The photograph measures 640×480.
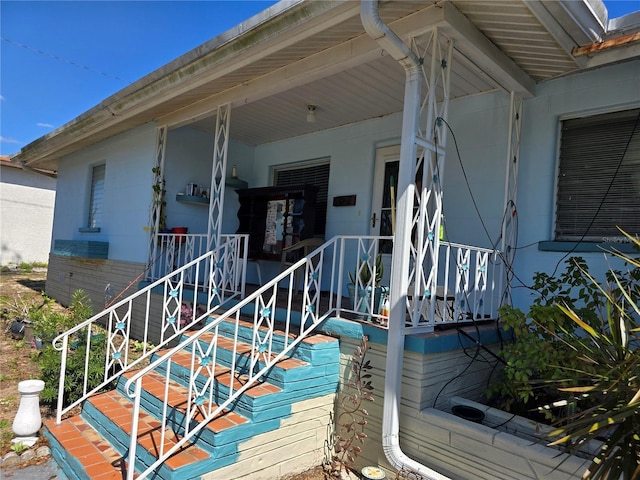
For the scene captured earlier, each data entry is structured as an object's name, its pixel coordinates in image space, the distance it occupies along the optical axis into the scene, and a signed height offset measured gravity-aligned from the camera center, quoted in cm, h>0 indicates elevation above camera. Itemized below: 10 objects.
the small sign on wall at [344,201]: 584 +76
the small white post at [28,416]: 340 -153
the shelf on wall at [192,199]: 635 +66
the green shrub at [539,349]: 293 -55
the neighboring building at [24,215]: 1527 +54
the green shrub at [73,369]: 383 -127
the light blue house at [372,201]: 295 +67
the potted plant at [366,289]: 348 -28
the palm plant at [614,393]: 172 -52
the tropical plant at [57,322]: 502 -112
